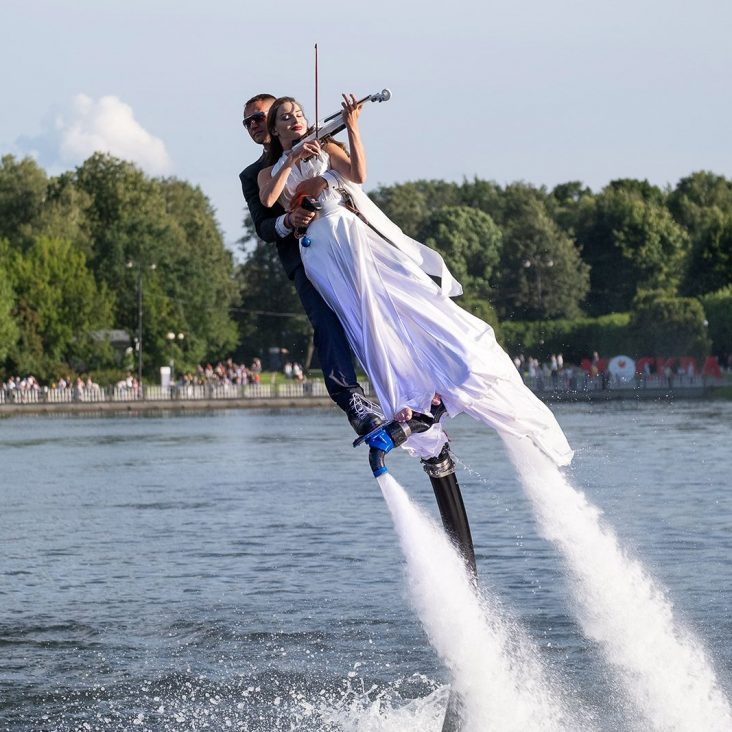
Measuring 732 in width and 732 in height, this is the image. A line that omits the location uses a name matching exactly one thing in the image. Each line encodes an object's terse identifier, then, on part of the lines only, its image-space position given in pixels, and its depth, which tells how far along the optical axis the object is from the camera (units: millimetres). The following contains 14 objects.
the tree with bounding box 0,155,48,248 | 147250
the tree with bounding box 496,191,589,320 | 147250
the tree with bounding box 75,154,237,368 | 122875
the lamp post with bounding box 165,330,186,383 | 119125
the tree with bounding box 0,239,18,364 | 111688
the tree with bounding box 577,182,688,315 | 155125
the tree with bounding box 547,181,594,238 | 165375
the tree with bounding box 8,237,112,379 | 116562
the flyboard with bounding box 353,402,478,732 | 12531
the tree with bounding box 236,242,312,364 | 150250
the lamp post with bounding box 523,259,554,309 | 144875
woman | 12797
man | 12906
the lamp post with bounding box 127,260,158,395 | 111625
